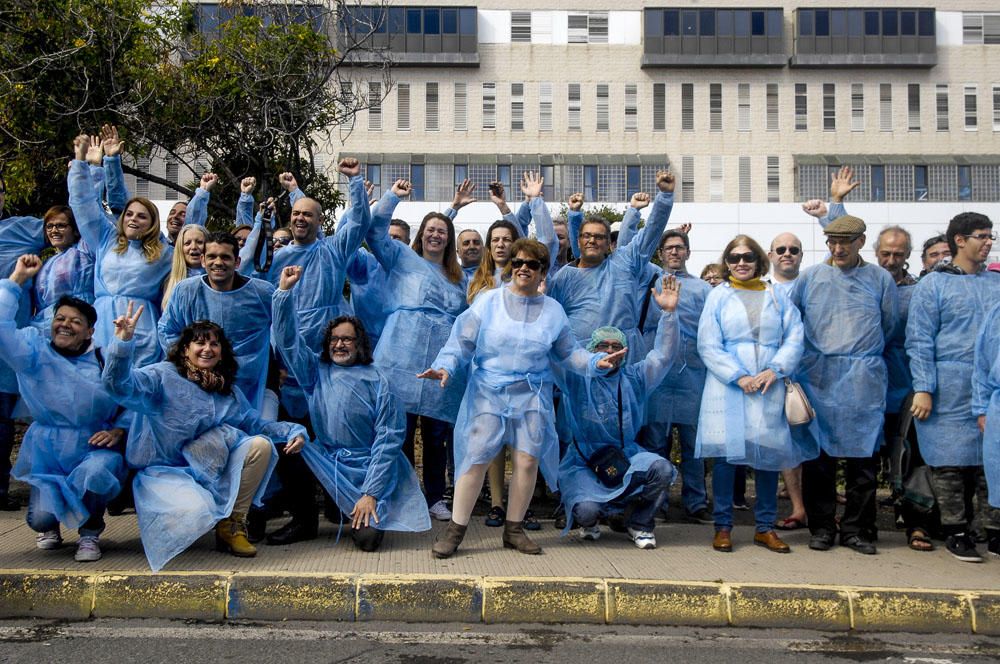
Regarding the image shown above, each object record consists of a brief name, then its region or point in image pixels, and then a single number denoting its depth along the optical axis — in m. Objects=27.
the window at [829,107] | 46.22
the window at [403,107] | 45.28
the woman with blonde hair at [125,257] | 6.66
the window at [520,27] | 46.25
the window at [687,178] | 45.72
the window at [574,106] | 45.66
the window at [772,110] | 46.19
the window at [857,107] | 46.12
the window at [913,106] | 46.03
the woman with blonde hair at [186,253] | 6.61
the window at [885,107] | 46.09
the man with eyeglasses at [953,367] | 6.08
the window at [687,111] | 46.16
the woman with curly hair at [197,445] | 5.46
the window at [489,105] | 45.91
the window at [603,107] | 45.78
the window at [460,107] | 45.92
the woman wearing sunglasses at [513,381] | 5.86
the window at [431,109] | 45.66
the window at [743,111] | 46.25
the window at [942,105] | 46.03
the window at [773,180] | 46.00
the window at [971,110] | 45.94
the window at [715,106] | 46.19
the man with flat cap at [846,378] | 6.20
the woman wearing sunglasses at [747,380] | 6.00
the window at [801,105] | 46.22
